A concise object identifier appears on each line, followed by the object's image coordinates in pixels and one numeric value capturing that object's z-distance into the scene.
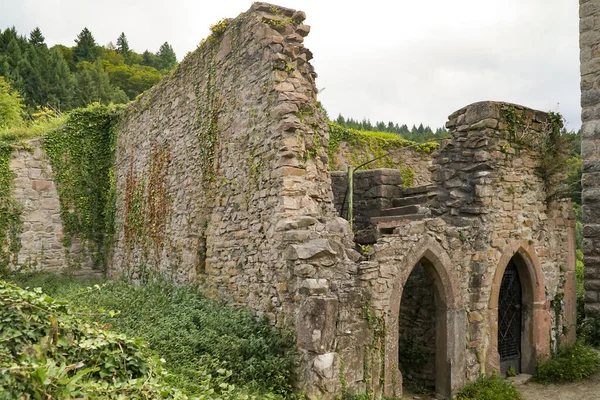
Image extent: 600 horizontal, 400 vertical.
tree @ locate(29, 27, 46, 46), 40.37
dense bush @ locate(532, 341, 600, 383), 8.29
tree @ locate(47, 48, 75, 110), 30.00
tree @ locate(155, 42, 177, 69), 45.09
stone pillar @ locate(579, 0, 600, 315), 9.60
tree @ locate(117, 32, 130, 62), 46.76
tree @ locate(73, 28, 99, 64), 40.92
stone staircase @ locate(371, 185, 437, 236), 8.23
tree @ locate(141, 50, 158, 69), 45.78
